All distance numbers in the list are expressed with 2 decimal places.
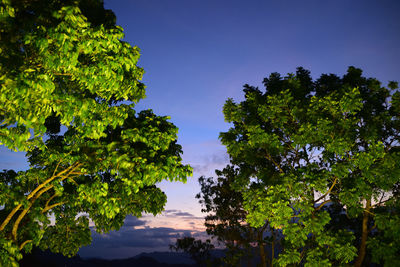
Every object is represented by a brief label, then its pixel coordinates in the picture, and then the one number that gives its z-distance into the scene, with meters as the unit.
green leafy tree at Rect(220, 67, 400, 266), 9.89
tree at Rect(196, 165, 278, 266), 23.75
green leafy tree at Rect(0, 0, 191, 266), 4.69
